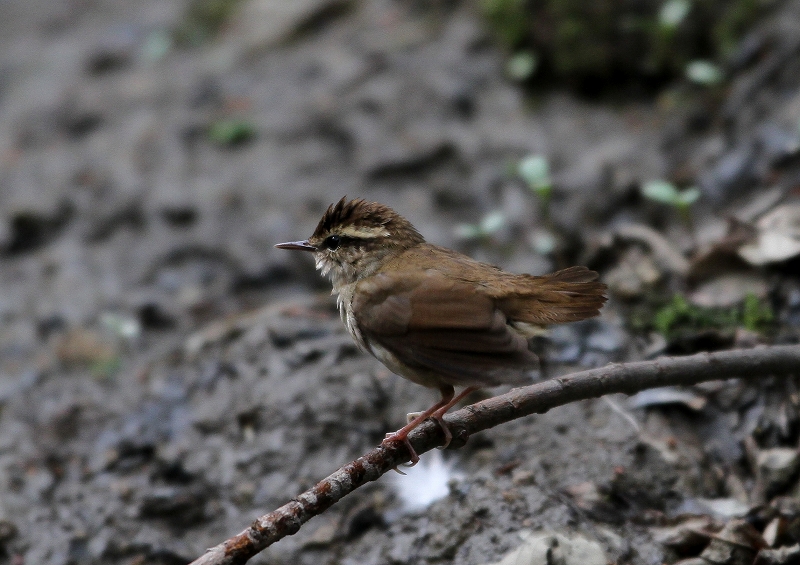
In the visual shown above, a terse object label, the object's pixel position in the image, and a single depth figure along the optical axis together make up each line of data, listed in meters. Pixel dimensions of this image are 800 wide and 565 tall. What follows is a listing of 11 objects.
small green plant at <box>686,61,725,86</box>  12.27
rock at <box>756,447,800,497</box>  7.97
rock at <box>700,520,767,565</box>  7.34
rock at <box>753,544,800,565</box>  7.20
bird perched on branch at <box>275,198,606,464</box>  6.92
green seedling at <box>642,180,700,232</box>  10.50
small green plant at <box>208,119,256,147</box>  15.22
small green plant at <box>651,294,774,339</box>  9.40
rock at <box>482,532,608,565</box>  7.09
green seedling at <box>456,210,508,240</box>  11.14
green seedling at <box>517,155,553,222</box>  10.84
